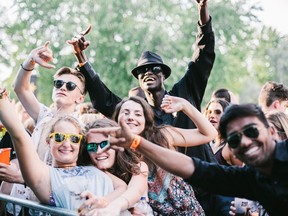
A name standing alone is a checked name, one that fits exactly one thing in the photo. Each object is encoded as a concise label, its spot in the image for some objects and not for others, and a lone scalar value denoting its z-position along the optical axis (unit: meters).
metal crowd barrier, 2.52
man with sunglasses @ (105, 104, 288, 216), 2.19
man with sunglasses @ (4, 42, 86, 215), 3.61
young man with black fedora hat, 4.05
